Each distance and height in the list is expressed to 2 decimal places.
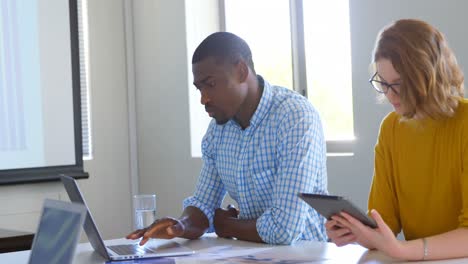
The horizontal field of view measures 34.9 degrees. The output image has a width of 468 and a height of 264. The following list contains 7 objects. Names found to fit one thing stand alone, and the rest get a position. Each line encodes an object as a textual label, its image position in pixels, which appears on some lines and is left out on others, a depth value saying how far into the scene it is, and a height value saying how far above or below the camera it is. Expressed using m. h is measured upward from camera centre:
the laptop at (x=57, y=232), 1.29 -0.18
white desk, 1.95 -0.36
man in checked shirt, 2.34 -0.10
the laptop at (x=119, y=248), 2.09 -0.35
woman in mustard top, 1.87 -0.09
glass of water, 2.40 -0.26
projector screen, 4.54 +0.28
